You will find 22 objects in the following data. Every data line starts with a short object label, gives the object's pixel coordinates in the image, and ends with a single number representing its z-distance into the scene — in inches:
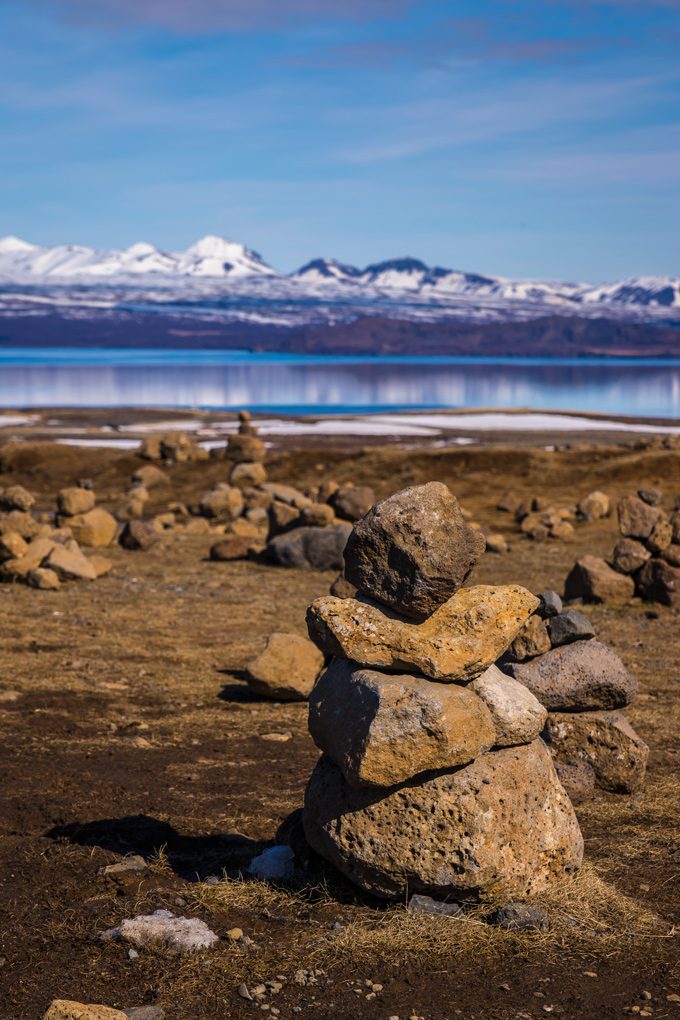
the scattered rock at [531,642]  443.2
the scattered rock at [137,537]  1002.7
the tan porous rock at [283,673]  522.9
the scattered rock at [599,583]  766.5
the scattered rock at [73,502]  1083.9
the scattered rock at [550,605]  454.3
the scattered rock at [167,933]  282.4
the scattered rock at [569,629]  445.7
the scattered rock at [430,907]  297.9
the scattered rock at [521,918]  293.4
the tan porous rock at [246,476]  1476.4
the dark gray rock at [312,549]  915.4
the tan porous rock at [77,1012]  236.2
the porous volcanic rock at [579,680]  426.3
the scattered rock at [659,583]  756.0
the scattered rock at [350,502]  1079.6
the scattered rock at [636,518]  780.6
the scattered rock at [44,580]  799.7
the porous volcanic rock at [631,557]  784.9
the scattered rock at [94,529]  1017.5
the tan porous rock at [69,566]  826.8
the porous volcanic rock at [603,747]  411.5
